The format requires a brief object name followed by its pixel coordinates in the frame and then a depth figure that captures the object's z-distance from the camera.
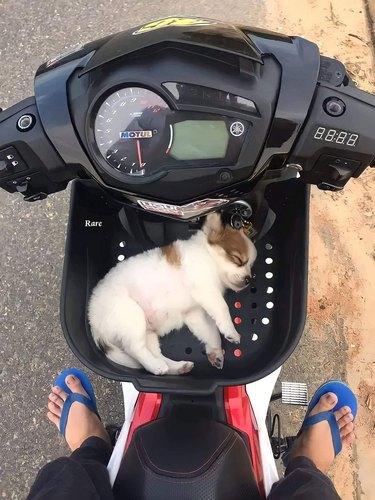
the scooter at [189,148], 0.88
